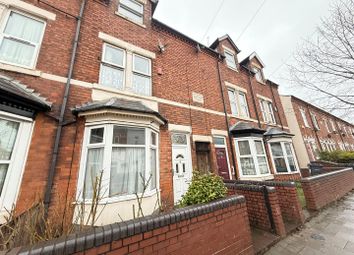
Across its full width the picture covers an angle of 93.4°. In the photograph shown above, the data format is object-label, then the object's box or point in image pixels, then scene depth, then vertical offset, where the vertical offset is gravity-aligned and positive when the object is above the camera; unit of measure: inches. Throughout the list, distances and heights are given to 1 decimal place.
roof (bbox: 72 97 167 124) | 199.9 +86.1
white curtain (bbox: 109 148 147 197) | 195.5 +6.6
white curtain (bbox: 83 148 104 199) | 191.5 +14.5
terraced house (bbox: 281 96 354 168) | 621.0 +158.6
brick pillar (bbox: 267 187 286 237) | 159.9 -43.8
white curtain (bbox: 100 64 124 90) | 254.3 +151.5
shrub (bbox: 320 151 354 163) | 582.2 +26.6
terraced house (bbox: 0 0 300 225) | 174.2 +85.7
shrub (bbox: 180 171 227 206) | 130.5 -14.7
